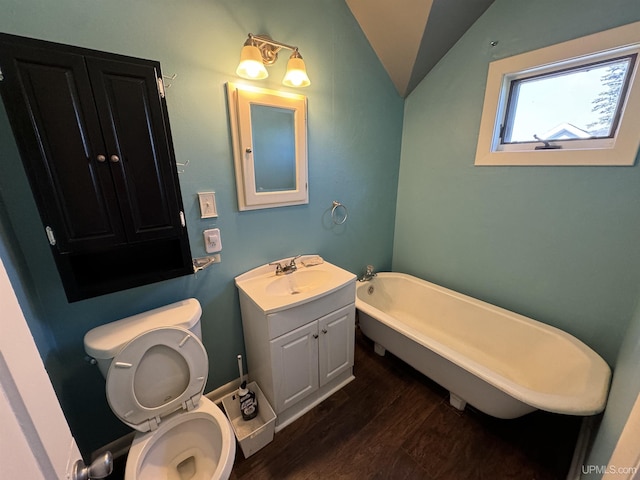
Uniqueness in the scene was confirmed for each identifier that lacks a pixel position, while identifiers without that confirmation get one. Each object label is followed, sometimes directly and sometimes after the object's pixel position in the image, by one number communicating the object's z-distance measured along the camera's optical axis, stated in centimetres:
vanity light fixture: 123
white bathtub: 124
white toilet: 103
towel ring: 195
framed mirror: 140
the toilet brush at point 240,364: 163
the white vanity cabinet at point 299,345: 138
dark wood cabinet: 81
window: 127
